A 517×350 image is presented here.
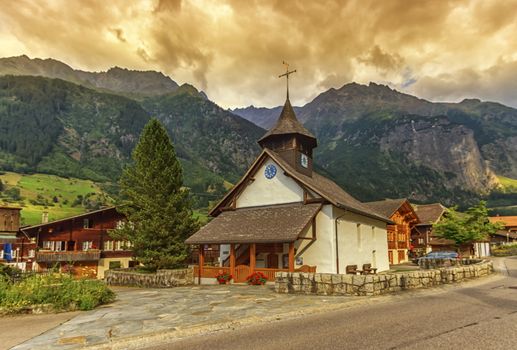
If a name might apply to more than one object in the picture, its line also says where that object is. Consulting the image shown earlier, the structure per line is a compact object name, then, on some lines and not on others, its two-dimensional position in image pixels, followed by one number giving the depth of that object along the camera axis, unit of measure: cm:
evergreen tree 3066
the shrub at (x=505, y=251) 6172
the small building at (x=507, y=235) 7732
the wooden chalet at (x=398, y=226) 4772
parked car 4152
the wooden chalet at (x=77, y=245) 4519
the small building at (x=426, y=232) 6469
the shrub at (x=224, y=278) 2464
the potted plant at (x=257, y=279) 2298
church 2422
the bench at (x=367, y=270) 2642
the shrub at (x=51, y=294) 1424
